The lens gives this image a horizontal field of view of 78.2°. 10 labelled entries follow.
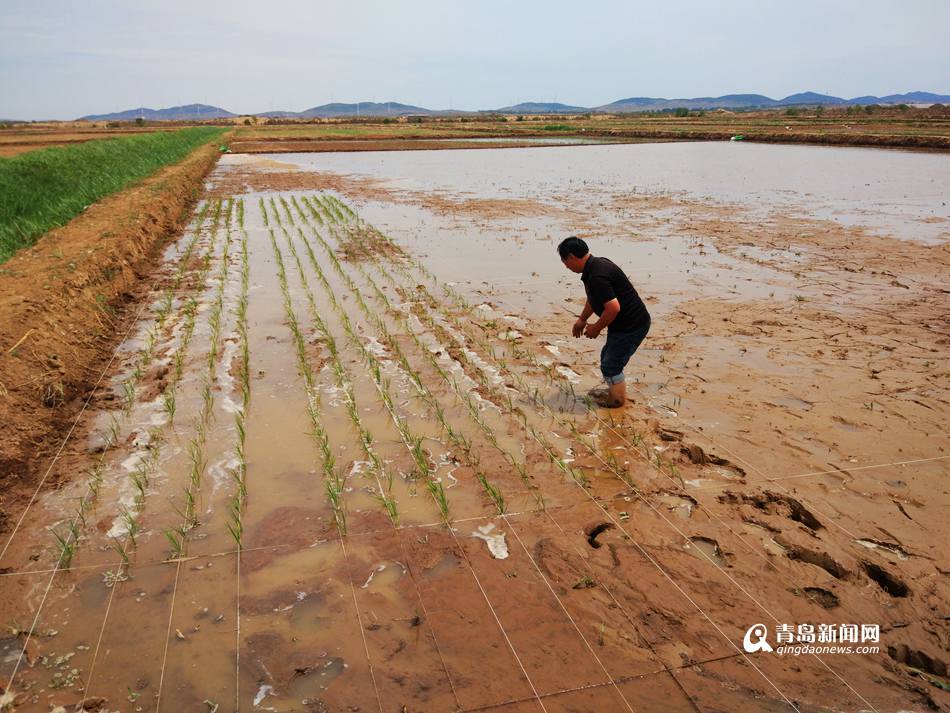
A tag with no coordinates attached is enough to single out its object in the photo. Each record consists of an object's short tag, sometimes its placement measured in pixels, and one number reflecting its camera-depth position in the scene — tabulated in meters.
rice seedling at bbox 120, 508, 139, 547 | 3.36
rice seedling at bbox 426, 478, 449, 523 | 3.55
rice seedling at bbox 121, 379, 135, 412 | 4.94
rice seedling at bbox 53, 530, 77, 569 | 3.16
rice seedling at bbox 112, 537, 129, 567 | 3.15
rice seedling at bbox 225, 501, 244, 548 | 3.28
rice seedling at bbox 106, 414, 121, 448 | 4.36
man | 4.41
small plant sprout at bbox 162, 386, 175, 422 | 4.77
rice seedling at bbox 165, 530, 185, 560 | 3.19
